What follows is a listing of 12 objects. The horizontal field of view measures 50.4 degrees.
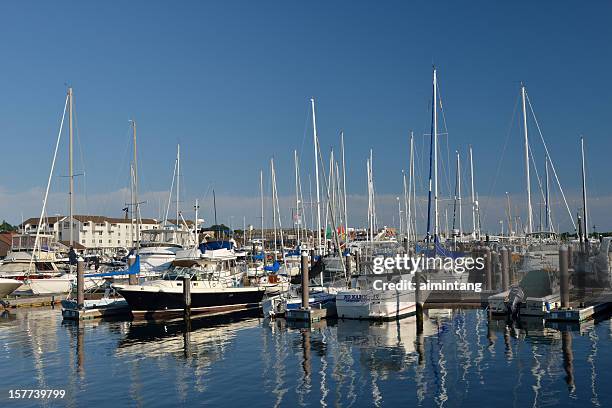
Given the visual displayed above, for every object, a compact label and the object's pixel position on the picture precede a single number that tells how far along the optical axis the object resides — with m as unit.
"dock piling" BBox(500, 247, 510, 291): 37.05
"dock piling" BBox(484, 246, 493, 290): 38.88
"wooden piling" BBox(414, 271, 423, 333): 30.13
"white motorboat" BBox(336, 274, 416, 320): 33.41
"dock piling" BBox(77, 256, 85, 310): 38.69
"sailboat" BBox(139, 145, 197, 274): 55.56
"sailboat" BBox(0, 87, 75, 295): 49.72
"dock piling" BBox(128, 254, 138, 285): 44.09
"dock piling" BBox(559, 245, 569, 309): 30.73
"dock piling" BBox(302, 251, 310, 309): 33.78
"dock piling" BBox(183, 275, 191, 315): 36.97
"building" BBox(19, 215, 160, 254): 147.38
